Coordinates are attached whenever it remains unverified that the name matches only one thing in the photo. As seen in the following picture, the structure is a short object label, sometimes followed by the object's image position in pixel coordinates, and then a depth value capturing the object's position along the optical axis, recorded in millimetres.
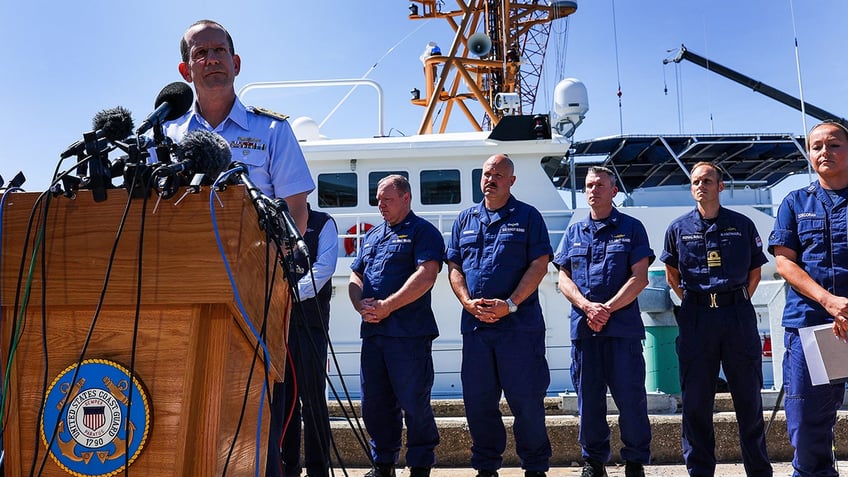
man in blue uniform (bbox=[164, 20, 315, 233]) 2189
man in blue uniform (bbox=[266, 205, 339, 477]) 3475
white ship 8211
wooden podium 1287
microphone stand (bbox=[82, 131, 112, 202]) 1328
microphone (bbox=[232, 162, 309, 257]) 1377
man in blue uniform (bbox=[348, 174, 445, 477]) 4039
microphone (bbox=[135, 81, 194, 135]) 1839
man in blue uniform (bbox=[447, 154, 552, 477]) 3938
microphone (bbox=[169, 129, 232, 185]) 1514
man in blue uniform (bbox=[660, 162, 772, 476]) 3834
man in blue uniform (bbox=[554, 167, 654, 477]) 4035
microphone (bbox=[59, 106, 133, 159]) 1514
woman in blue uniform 3217
